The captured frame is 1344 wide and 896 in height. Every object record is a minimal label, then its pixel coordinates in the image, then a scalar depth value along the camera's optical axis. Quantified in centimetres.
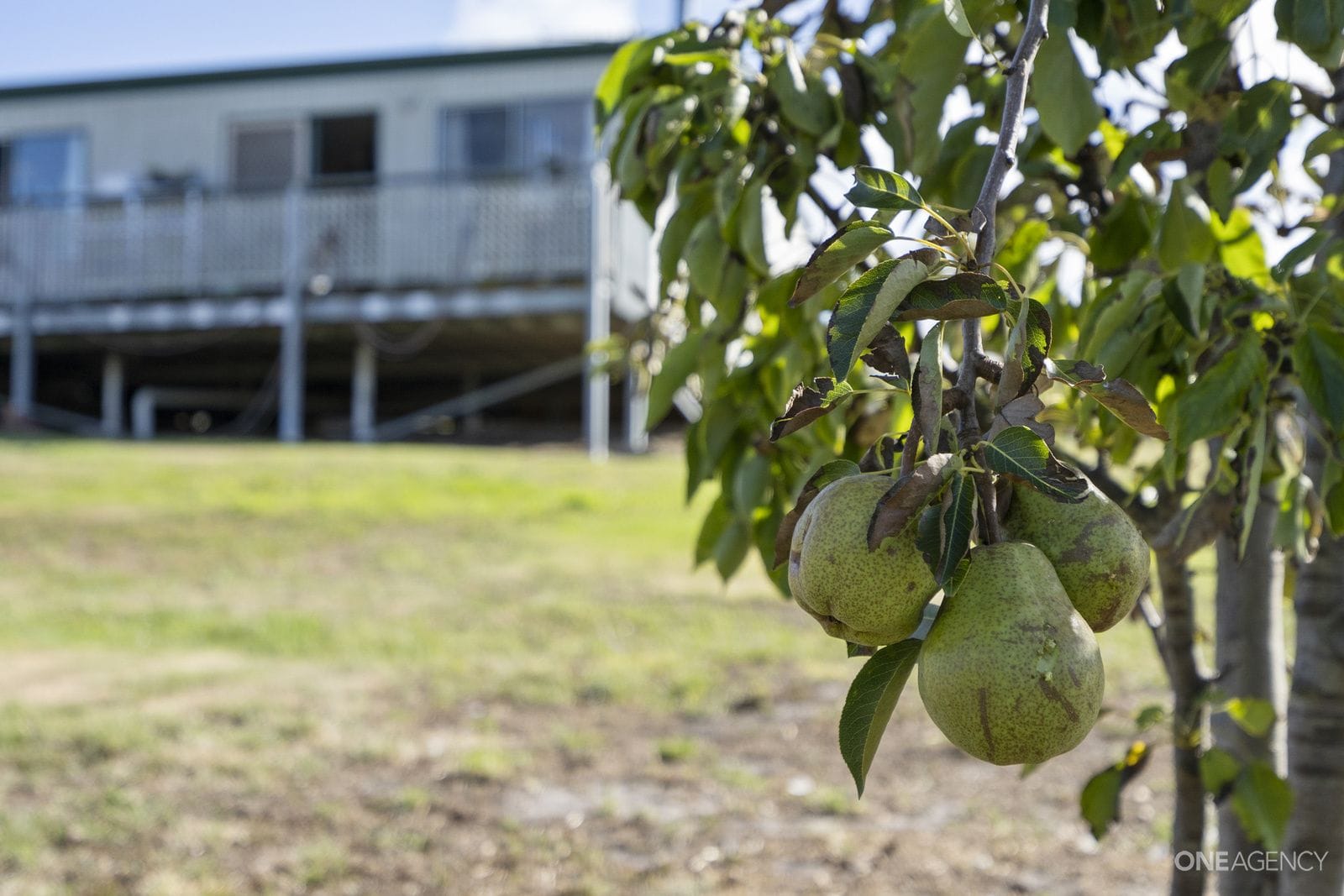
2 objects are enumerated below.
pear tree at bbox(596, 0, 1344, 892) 97
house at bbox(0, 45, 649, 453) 1617
